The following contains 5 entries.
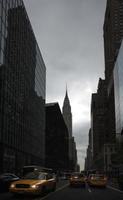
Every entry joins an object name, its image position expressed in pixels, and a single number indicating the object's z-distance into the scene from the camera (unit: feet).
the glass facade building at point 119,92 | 193.85
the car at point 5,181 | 50.11
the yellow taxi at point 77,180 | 72.29
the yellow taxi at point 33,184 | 38.44
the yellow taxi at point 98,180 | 71.09
